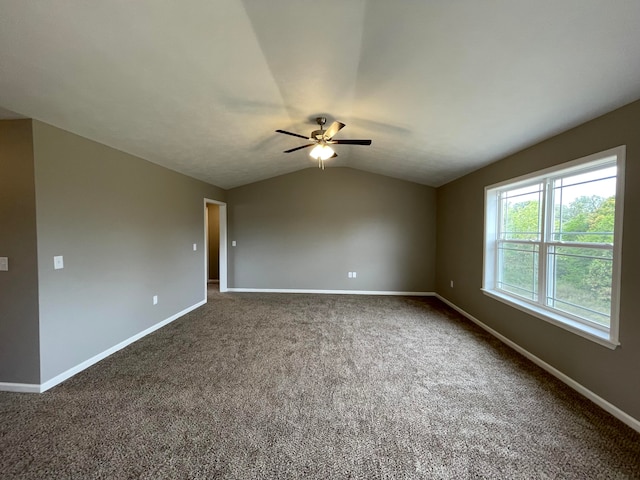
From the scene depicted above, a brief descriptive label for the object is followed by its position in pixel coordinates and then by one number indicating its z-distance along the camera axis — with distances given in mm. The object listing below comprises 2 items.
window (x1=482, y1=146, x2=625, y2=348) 2182
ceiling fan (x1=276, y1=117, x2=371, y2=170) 2842
